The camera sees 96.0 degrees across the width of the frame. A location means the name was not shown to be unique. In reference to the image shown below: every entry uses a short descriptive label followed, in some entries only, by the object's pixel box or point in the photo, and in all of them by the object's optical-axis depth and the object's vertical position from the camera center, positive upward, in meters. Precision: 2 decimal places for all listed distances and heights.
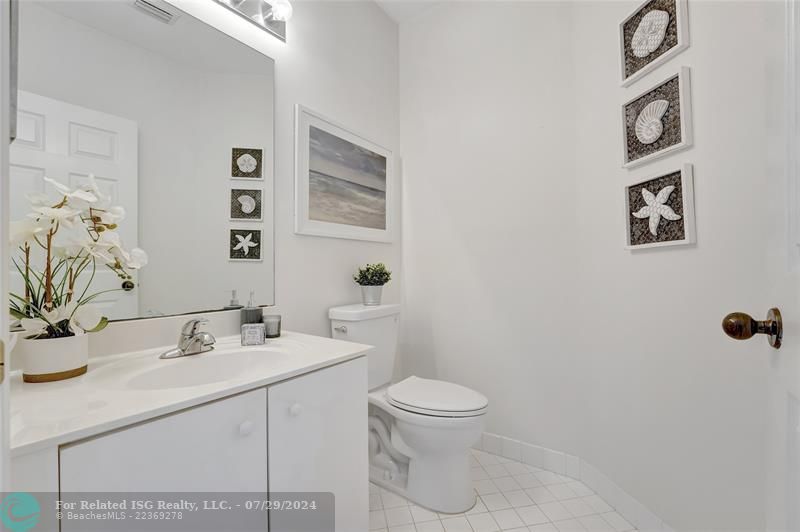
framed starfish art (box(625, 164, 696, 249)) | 1.17 +0.20
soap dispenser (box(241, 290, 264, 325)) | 1.34 -0.17
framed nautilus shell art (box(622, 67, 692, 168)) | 1.17 +0.52
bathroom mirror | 0.94 +0.41
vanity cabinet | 0.62 -0.39
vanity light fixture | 1.42 +1.04
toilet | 1.43 -0.64
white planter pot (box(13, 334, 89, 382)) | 0.80 -0.20
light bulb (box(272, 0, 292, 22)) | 1.47 +1.06
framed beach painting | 1.63 +0.45
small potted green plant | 1.85 -0.06
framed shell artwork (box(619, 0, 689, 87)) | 1.19 +0.83
